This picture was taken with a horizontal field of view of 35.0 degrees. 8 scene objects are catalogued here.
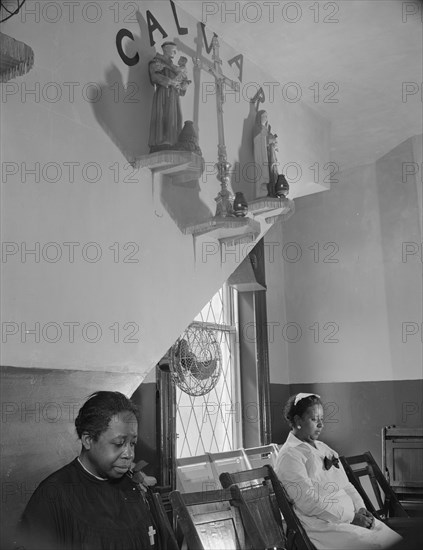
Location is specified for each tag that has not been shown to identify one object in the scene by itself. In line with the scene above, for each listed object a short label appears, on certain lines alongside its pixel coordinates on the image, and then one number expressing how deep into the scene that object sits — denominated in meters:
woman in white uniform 4.51
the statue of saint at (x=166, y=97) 4.57
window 6.20
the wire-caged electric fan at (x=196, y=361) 5.73
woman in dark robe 2.87
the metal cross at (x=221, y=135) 5.09
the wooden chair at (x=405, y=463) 6.67
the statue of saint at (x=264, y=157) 5.66
